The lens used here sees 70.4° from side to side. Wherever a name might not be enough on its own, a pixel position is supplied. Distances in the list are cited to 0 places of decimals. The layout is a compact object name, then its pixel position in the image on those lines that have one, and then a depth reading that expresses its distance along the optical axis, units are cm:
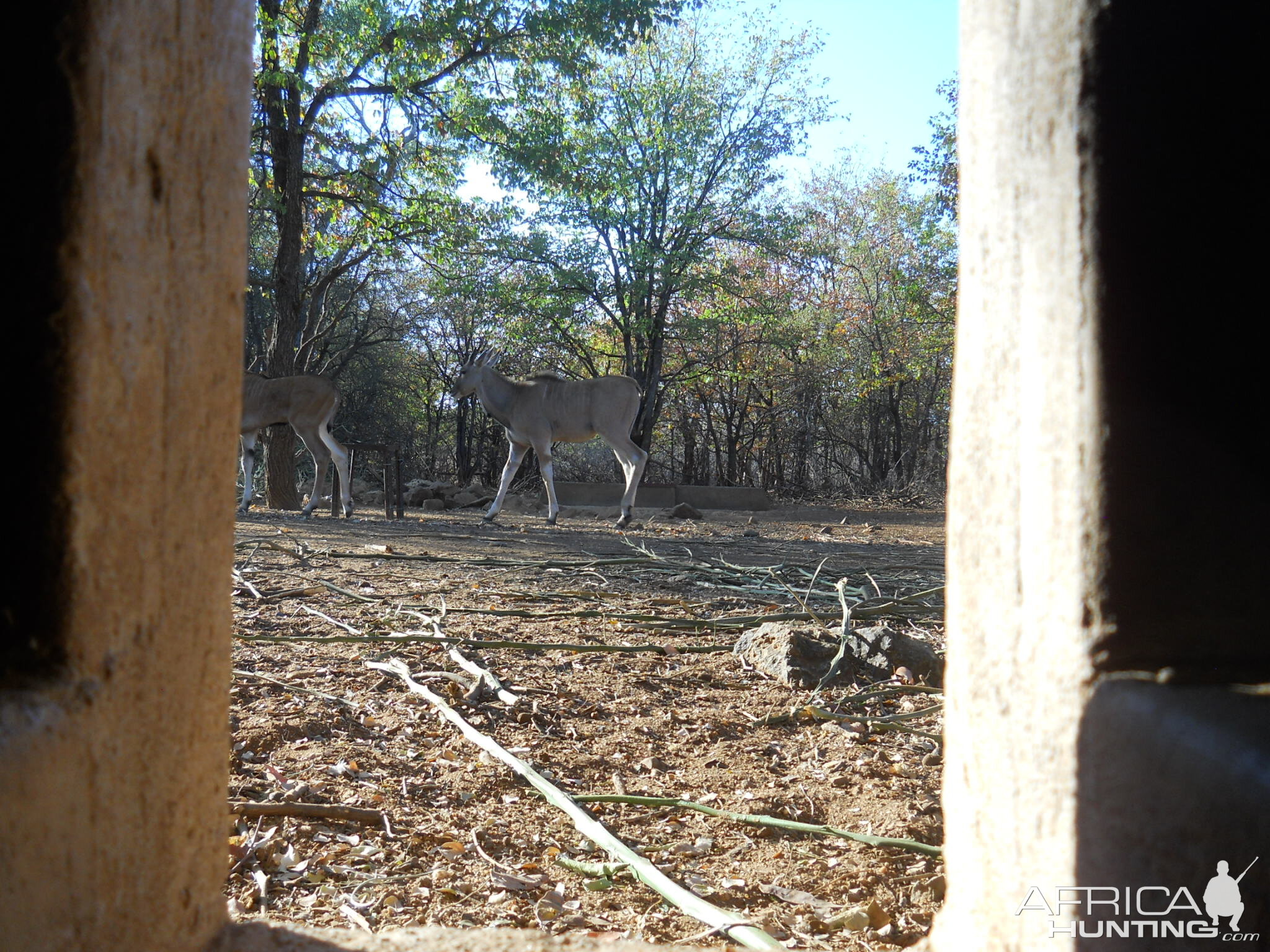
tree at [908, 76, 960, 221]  1585
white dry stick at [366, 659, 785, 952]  153
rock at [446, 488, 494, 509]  1580
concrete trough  1623
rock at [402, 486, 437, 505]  1594
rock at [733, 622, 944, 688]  351
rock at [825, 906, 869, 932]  172
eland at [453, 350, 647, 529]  1281
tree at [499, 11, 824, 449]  1686
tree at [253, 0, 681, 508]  1143
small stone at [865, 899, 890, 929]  174
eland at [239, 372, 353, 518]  1176
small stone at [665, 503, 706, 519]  1355
